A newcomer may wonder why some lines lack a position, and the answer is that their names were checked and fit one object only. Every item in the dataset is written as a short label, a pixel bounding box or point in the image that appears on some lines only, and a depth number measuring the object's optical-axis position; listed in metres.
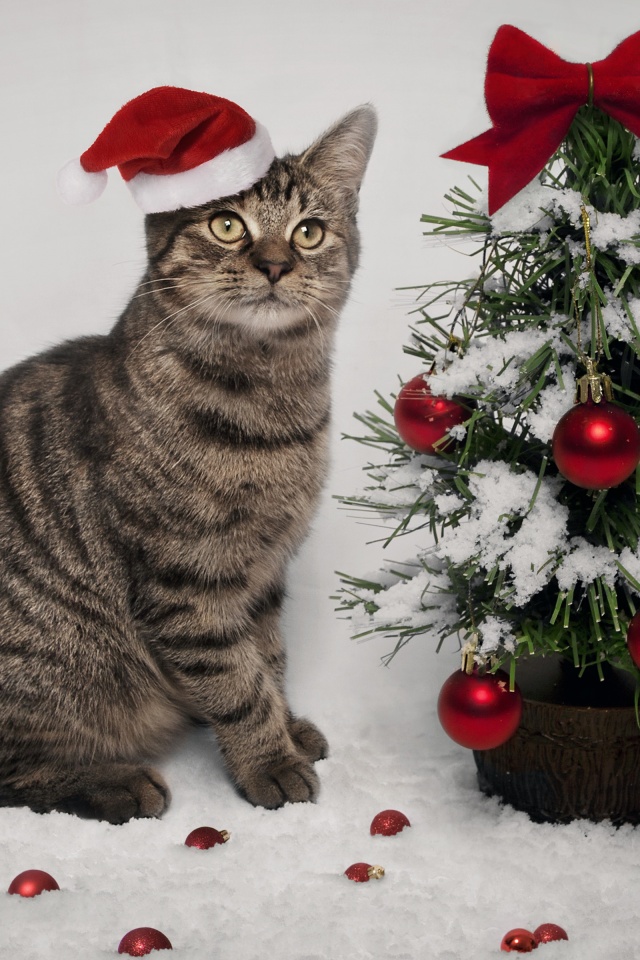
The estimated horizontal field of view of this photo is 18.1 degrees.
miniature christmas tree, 0.85
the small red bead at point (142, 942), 0.83
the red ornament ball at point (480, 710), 0.87
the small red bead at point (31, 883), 0.87
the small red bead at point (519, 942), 0.83
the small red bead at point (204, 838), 0.92
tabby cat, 0.94
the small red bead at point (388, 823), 0.93
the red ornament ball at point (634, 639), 0.85
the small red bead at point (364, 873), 0.89
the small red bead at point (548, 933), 0.83
